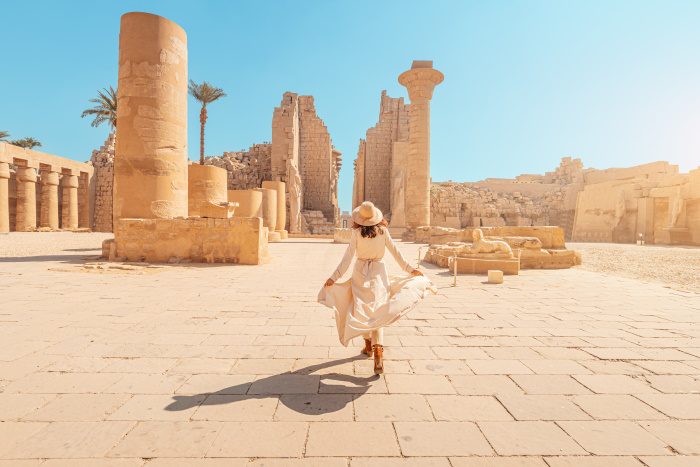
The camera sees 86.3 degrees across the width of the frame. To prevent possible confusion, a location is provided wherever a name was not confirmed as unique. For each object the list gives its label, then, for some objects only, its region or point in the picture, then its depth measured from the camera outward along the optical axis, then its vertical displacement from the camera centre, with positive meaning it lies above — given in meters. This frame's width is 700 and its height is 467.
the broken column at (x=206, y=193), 11.85 +1.01
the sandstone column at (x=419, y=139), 18.50 +4.50
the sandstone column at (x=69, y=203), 22.84 +1.11
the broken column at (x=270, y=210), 17.41 +0.68
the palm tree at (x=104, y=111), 24.34 +7.32
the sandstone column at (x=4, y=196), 17.89 +1.16
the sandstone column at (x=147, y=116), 8.62 +2.49
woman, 2.70 -0.50
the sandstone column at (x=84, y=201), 24.33 +1.33
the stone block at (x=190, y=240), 8.59 -0.40
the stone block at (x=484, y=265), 8.17 -0.82
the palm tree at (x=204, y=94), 24.20 +8.46
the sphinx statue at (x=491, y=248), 8.52 -0.46
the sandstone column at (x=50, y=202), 21.60 +1.09
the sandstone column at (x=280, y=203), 19.06 +1.11
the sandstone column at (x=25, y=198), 19.92 +1.24
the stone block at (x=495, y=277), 6.91 -0.90
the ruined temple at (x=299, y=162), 23.55 +4.31
